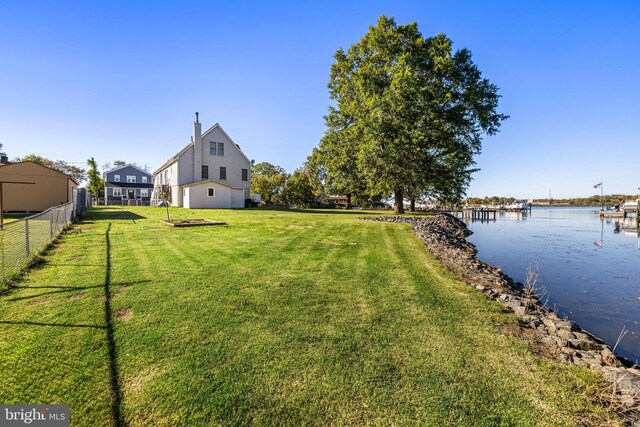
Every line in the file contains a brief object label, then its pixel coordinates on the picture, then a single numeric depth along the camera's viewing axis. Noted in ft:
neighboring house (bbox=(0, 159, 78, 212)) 62.95
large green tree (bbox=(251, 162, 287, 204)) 158.30
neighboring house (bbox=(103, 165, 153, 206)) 152.76
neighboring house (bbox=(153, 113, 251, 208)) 92.12
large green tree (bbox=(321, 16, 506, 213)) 71.15
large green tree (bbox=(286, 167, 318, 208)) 150.00
